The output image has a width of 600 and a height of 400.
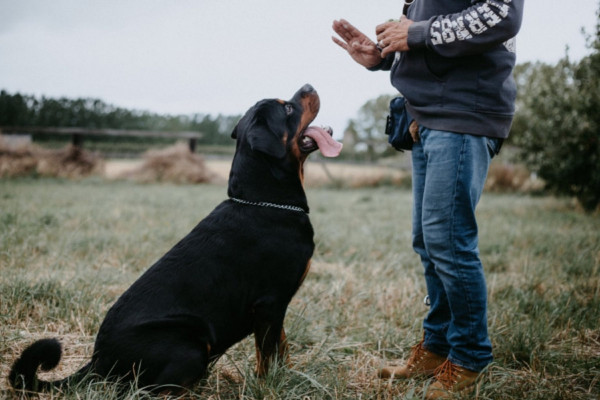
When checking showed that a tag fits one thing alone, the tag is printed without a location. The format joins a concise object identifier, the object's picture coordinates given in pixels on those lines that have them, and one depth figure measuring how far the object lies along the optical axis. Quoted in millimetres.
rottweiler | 1906
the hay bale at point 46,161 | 12414
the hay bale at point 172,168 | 14156
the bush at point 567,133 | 7700
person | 1879
